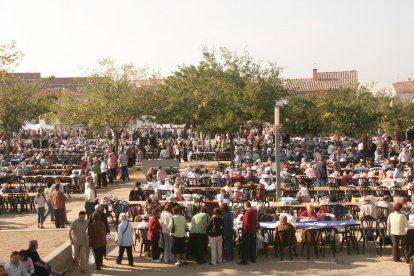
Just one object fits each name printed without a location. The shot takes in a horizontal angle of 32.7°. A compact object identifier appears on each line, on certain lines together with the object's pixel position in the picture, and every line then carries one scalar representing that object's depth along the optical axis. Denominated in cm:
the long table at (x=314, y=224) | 1491
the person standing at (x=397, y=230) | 1408
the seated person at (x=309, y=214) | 1595
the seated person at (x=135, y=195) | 2028
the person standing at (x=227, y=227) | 1468
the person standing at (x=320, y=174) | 2411
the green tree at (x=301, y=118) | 3702
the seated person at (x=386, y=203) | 1644
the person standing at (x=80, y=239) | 1384
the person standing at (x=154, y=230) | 1469
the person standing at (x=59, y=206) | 1845
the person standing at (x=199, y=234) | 1460
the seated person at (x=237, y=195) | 1922
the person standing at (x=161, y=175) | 2419
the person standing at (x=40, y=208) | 1916
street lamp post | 1895
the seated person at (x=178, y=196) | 1928
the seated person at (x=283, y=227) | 1465
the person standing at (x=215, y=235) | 1448
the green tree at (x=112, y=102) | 3566
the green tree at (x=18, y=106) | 3781
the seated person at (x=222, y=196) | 1879
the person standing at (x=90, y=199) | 1906
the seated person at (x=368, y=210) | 1620
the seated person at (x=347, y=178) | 2384
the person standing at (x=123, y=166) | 2995
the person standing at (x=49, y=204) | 2017
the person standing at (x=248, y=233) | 1436
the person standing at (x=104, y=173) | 2848
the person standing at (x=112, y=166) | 2976
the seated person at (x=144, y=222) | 1541
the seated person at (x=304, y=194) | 1955
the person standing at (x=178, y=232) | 1445
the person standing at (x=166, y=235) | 1469
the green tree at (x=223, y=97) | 3450
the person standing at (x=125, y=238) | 1443
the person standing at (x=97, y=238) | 1405
